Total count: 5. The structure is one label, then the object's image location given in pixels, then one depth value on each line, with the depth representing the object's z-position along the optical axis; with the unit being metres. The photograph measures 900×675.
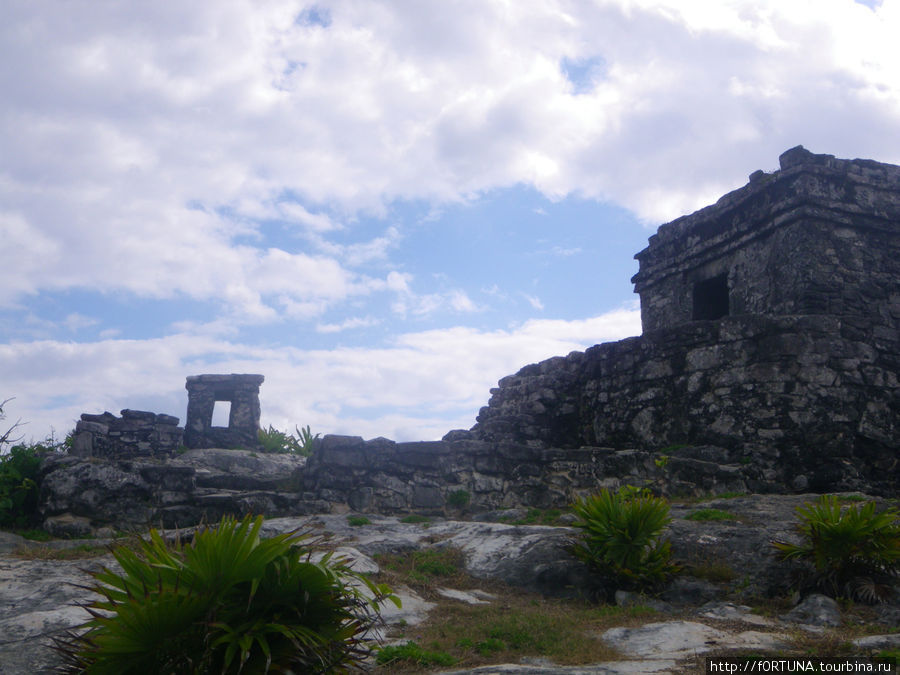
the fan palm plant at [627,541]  6.38
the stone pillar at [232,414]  19.05
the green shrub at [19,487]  9.08
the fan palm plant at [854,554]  5.86
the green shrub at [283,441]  18.50
